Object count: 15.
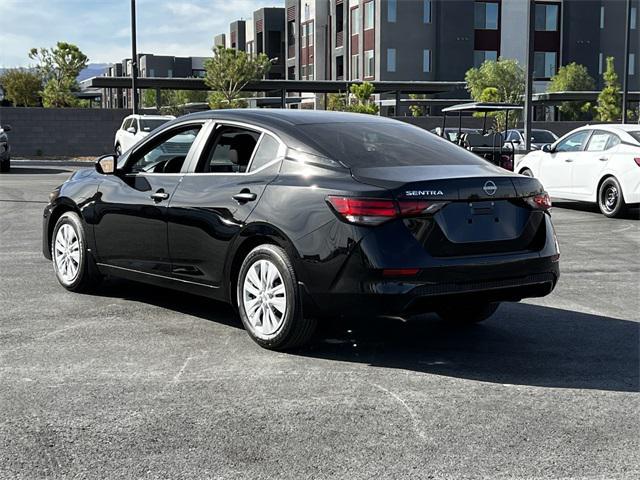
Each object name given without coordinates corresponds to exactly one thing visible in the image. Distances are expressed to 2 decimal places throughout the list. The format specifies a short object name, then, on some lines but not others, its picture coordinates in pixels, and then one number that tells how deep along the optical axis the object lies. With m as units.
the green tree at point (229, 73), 47.97
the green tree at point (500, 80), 57.88
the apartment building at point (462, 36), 63.00
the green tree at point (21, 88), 65.00
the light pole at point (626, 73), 34.68
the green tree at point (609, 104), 50.45
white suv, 28.12
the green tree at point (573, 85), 60.22
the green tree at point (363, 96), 45.66
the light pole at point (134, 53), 36.47
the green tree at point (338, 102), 51.92
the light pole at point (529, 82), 26.16
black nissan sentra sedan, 5.66
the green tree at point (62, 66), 66.06
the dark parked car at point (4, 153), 27.22
